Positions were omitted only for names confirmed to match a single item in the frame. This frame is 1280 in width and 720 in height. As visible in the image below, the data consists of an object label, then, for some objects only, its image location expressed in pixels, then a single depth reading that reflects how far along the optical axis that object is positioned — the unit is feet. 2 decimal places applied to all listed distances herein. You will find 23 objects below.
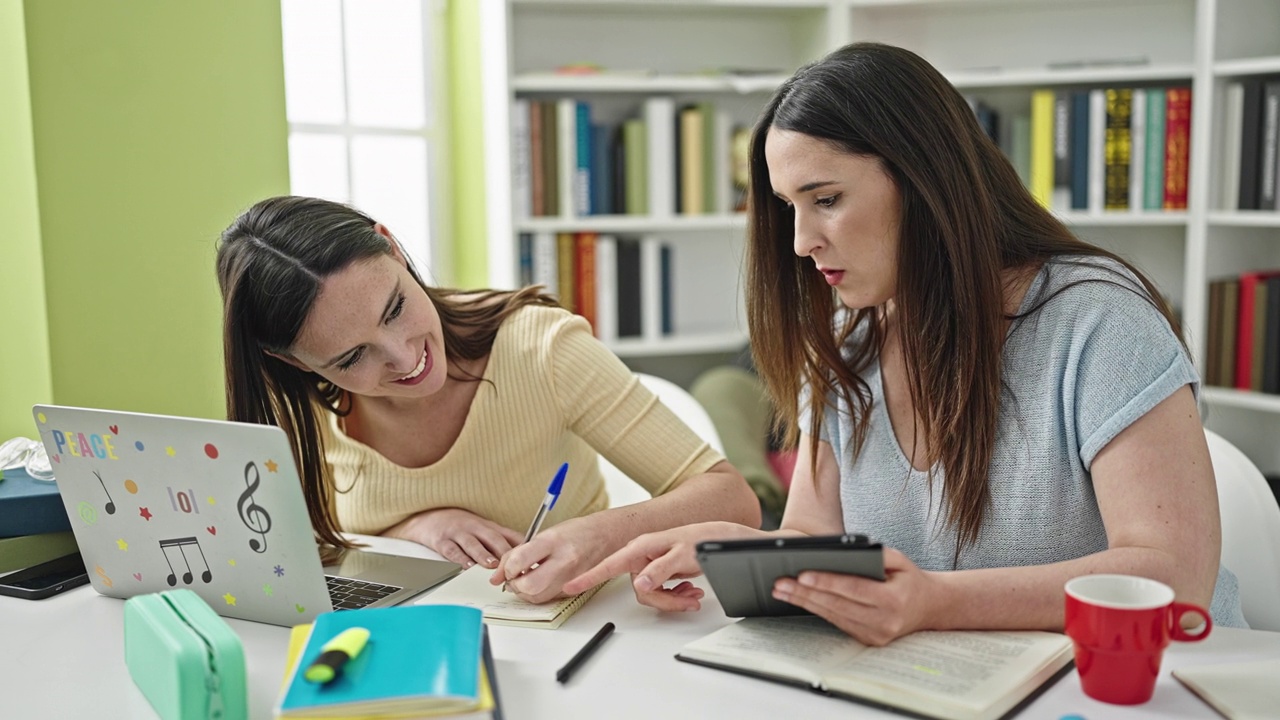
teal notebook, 2.67
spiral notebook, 3.61
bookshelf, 9.48
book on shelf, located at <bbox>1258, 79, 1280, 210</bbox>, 9.13
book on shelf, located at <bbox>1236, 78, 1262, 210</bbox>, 9.24
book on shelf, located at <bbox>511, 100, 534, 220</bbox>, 9.53
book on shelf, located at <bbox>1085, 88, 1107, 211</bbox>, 9.75
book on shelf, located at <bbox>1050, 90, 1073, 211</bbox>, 9.87
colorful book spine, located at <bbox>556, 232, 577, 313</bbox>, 10.00
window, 8.17
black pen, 3.17
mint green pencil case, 2.85
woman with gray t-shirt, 3.65
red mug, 2.81
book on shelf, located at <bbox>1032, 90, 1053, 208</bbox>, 9.92
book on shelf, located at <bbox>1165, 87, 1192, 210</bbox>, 9.57
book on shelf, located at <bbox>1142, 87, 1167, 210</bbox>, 9.64
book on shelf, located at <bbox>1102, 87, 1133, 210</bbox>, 9.70
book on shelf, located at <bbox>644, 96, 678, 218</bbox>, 9.99
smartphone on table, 4.08
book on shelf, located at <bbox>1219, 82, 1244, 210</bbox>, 9.36
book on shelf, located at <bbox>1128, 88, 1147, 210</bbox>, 9.65
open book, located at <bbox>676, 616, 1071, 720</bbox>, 2.84
